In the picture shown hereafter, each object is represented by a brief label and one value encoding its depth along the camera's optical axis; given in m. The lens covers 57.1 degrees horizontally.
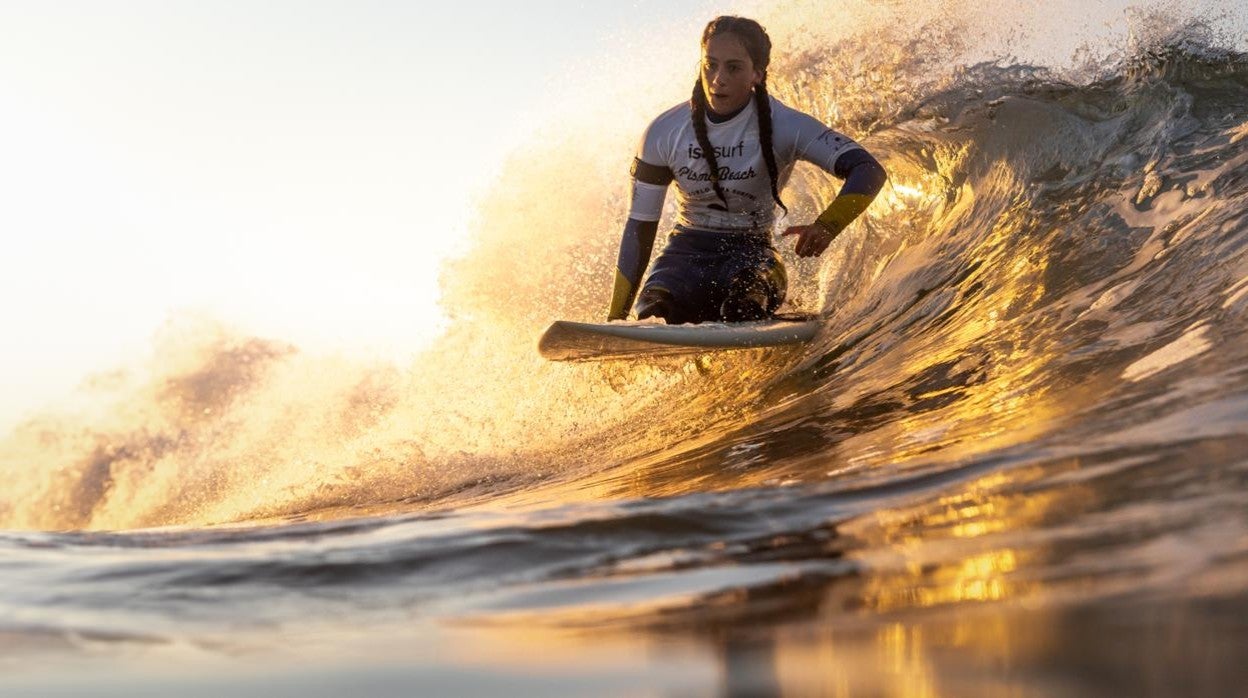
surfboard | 4.57
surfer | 4.87
